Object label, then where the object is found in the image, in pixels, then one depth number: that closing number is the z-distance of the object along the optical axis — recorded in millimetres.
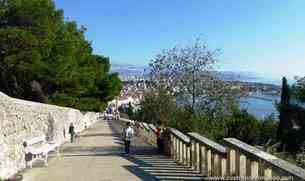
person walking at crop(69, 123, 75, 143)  17687
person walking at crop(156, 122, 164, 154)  11088
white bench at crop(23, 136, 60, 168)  8738
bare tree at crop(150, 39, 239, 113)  12919
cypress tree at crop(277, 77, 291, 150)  20182
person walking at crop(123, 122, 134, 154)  11484
